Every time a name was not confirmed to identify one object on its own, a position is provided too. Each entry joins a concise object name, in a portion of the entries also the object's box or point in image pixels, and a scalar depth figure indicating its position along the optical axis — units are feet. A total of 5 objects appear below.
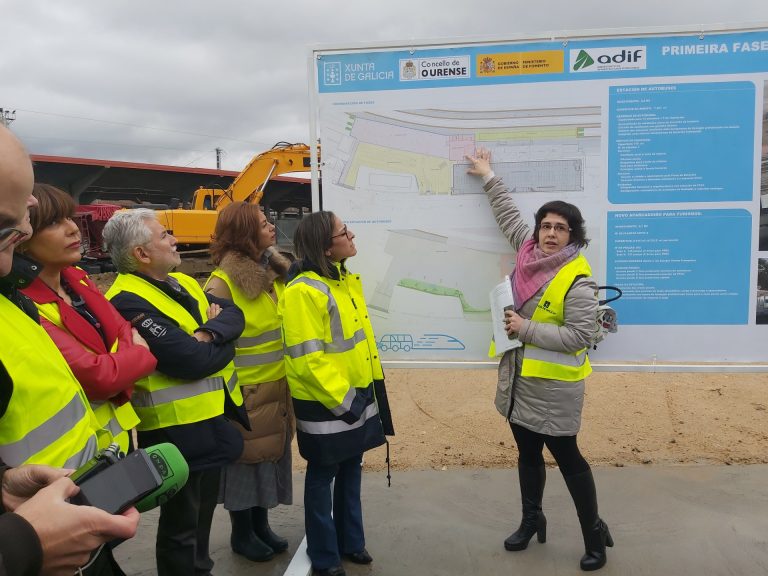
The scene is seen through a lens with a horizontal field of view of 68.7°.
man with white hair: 7.75
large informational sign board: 9.39
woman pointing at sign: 9.10
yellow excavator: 43.42
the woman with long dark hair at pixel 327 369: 8.88
